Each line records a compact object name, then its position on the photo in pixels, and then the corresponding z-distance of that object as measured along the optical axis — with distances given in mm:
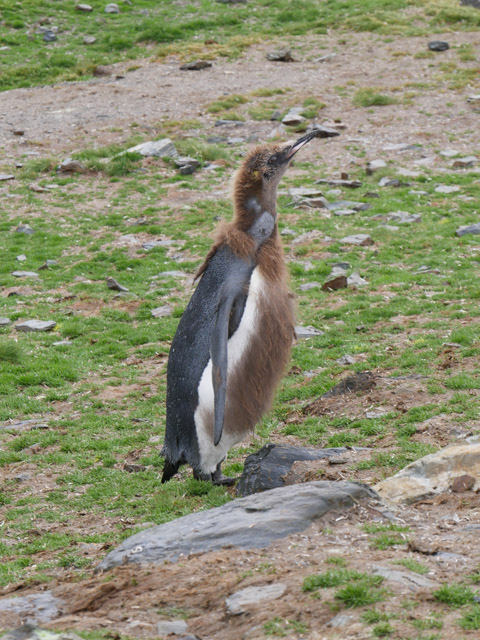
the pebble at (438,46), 21234
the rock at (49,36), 24219
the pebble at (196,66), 21531
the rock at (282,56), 21781
